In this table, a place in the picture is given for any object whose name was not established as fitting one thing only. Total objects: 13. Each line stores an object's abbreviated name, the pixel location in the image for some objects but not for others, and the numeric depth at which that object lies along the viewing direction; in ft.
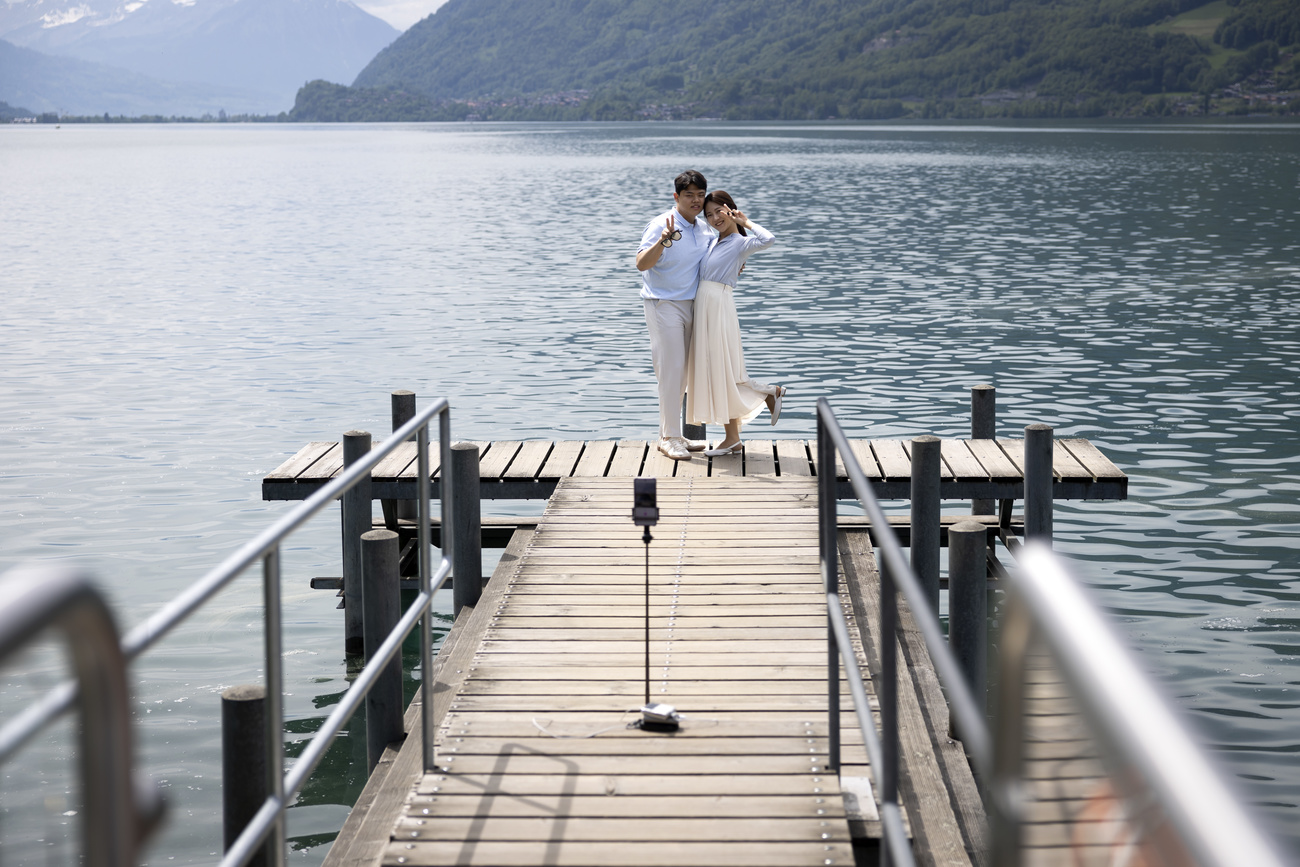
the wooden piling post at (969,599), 20.15
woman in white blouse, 28.12
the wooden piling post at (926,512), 24.21
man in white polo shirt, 27.68
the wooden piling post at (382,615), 19.52
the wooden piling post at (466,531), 24.56
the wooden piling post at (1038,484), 24.18
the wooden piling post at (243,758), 13.98
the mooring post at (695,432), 32.04
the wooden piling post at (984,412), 30.30
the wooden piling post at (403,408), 28.22
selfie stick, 16.01
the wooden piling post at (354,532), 25.35
